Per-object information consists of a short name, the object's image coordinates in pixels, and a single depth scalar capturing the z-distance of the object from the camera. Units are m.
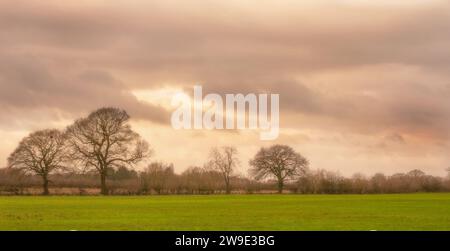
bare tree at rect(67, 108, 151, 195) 88.75
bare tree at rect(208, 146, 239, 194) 120.28
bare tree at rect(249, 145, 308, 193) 117.62
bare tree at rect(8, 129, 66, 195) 93.44
